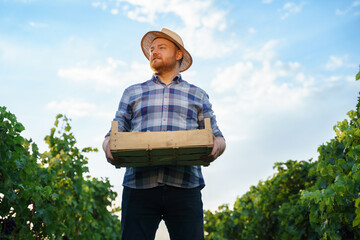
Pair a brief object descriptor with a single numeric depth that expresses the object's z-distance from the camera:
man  2.31
